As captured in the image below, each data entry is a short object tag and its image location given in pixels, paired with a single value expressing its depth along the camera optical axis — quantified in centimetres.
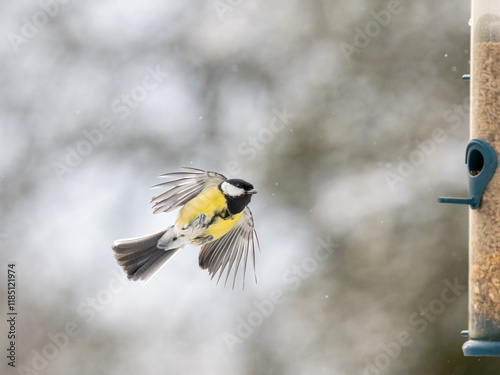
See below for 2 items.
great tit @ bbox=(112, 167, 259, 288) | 908
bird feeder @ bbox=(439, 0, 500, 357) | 724
